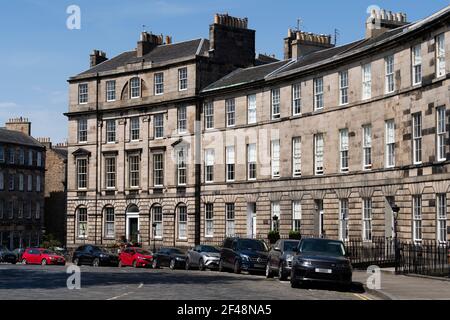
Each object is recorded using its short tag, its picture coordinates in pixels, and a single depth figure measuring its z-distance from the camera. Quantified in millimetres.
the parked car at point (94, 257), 57281
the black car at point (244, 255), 42906
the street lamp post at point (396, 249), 39950
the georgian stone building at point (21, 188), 102500
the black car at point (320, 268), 31578
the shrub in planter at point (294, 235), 55594
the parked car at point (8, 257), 71562
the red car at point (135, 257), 55719
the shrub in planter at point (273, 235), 58656
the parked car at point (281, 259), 36281
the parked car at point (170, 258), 52469
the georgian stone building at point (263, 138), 48000
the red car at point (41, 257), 62562
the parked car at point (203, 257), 48594
